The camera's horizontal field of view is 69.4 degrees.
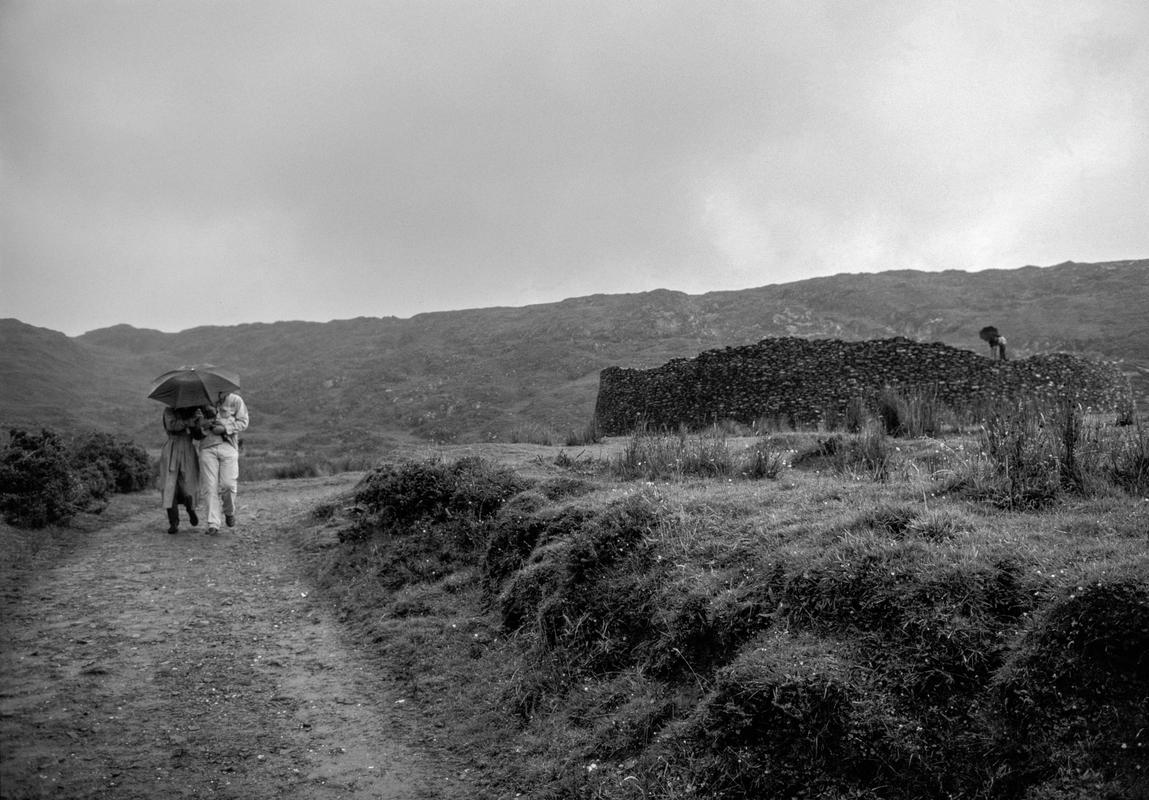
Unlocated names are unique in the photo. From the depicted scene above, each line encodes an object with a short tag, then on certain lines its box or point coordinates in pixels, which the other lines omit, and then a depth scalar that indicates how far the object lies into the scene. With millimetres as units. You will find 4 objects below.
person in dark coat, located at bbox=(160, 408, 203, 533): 12039
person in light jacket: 12070
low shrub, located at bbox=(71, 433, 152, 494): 16766
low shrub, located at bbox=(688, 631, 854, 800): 4215
